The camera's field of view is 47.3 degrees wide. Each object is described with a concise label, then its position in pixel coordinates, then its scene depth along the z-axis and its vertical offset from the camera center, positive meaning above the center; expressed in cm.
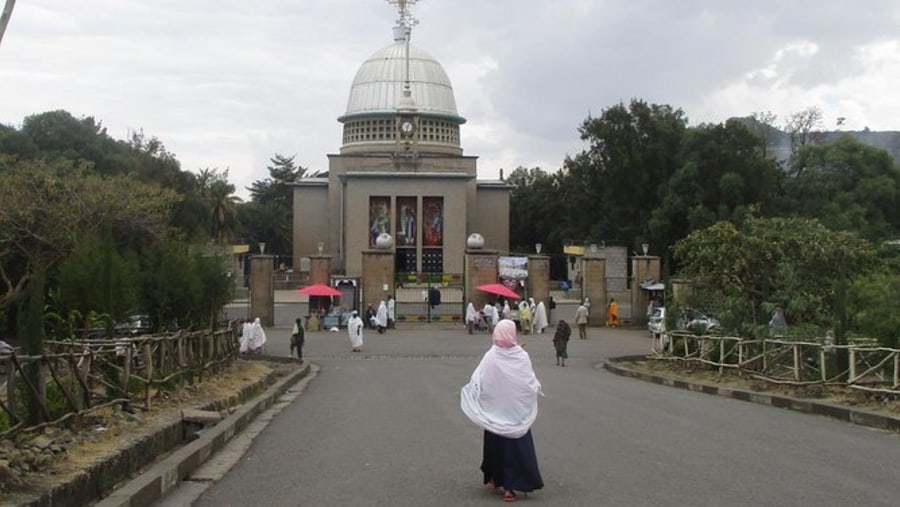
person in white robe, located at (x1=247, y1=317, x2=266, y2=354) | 2881 -165
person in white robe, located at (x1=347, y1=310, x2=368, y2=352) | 3162 -157
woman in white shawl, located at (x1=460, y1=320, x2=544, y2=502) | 794 -105
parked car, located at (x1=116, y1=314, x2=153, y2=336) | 1655 -81
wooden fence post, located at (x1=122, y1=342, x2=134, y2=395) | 1152 -98
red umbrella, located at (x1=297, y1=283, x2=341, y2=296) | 4181 -44
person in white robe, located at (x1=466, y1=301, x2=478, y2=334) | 3991 -145
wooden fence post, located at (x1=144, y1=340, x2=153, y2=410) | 1226 -105
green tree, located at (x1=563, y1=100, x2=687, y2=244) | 6184 +724
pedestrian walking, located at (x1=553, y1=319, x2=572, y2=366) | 2691 -156
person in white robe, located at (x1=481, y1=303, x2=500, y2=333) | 4029 -136
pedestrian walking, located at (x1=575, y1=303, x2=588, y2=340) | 3744 -148
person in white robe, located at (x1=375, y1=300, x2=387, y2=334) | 3978 -148
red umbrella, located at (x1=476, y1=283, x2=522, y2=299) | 4353 -44
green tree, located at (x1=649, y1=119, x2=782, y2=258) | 5659 +561
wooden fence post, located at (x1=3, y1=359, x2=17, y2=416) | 822 -83
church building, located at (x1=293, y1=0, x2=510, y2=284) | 6862 +669
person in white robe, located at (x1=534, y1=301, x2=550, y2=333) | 4053 -154
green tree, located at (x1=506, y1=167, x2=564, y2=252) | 8106 +538
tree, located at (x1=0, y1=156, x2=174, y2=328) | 2948 +206
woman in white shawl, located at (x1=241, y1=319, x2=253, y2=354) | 2873 -159
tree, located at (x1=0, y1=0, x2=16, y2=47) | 798 +208
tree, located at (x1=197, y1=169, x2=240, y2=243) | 7769 +576
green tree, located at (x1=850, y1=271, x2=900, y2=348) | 1625 -52
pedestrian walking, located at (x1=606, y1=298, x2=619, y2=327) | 4428 -149
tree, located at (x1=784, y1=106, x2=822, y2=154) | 6519 +948
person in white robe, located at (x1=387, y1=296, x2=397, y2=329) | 4219 -136
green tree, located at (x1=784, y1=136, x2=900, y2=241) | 5381 +510
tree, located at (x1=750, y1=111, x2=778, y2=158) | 6594 +1005
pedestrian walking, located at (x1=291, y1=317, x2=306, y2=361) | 2822 -157
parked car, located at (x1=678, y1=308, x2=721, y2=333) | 2338 -100
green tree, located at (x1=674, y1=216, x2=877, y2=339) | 2342 +31
